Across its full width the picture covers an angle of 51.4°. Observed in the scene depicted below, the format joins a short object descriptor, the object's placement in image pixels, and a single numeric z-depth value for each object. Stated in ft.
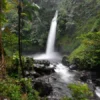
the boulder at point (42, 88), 25.69
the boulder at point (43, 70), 34.33
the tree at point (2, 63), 21.64
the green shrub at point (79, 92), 18.52
